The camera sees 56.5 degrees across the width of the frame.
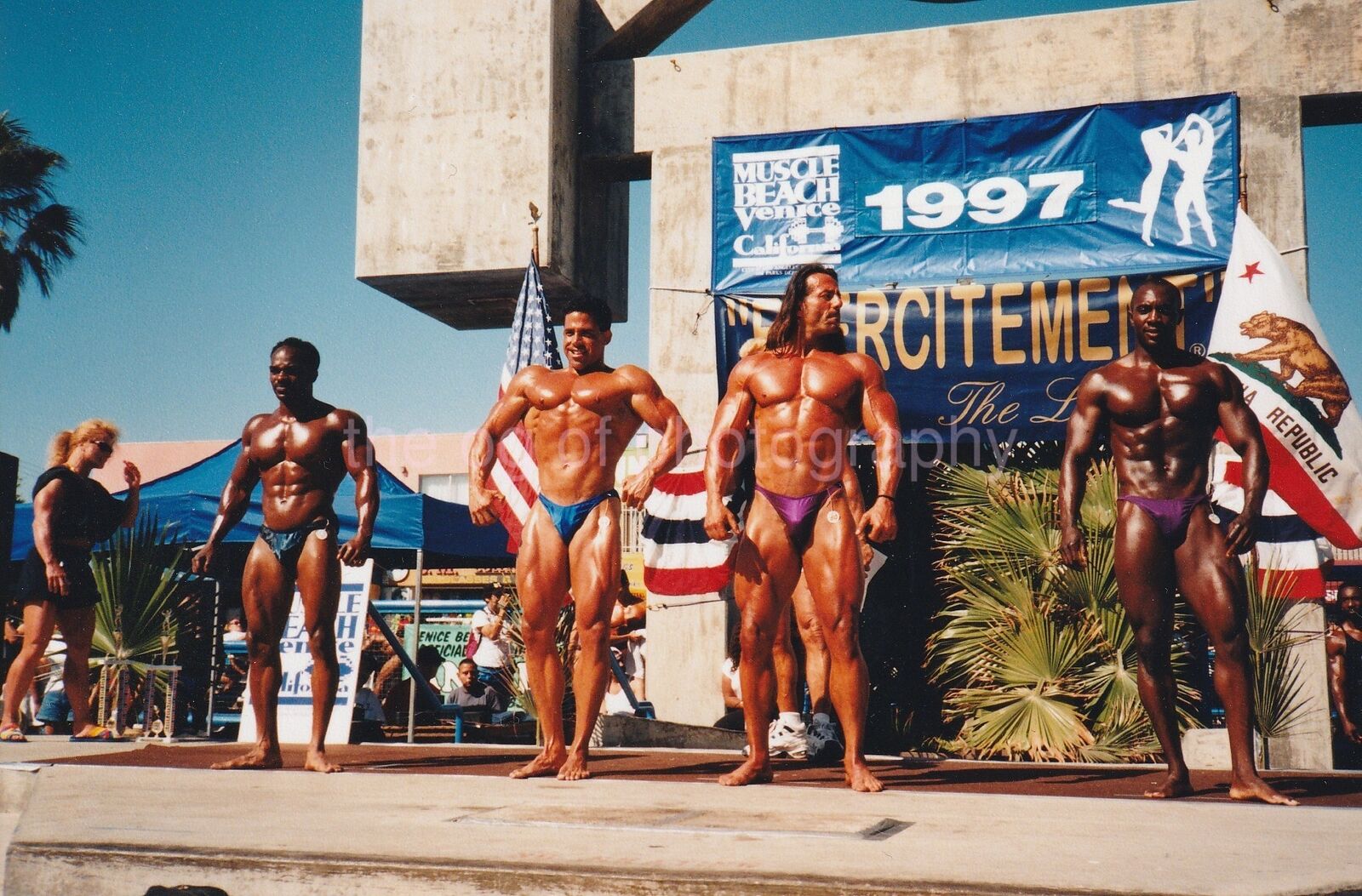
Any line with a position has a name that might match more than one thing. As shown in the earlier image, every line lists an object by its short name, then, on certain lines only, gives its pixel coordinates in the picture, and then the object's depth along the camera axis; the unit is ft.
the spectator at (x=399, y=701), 38.93
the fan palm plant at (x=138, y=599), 30.58
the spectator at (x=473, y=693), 37.29
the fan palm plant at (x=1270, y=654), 26.53
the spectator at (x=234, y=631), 40.91
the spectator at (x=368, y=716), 33.09
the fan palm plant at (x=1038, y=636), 28.35
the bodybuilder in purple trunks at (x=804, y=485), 18.15
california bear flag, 28.25
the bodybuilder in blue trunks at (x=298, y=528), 21.42
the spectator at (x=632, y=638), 38.27
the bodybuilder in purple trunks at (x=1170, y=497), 17.11
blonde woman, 27.14
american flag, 32.19
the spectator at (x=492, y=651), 37.55
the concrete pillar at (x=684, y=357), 35.37
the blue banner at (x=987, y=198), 33.24
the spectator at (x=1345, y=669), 33.73
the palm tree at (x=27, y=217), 78.12
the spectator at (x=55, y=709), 33.37
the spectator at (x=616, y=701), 35.91
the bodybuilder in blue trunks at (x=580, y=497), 19.76
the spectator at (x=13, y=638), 37.52
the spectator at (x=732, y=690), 32.65
